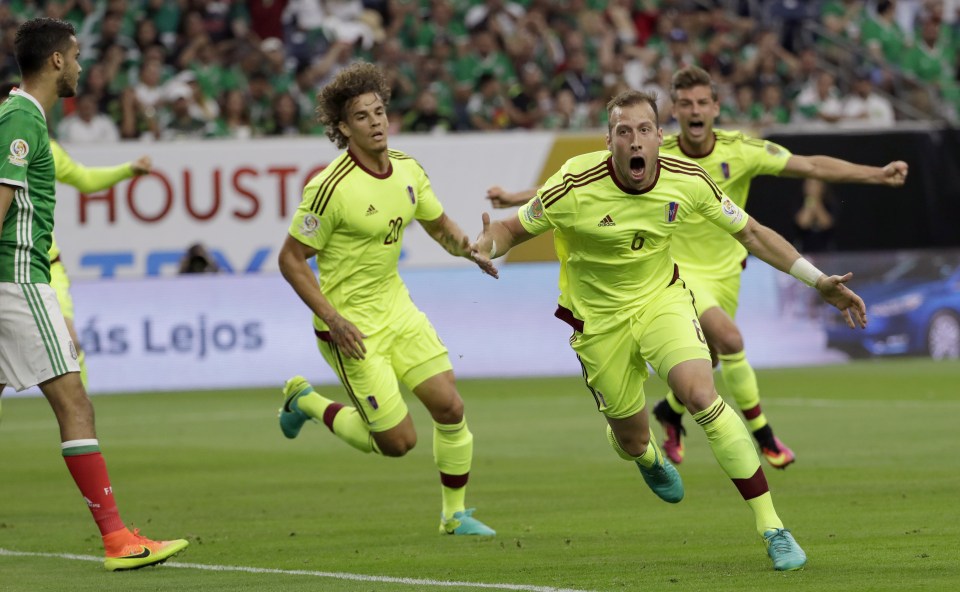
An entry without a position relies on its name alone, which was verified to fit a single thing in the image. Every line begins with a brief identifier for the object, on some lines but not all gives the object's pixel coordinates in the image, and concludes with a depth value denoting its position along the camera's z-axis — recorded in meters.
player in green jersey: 15.52
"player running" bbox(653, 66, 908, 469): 22.75
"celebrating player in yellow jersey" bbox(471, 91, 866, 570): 15.68
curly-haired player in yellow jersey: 18.77
